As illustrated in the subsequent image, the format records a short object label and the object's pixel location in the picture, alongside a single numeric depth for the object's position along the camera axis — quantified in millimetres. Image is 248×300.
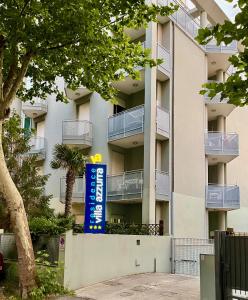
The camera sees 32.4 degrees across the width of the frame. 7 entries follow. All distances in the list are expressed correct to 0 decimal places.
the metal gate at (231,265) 9750
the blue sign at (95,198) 16688
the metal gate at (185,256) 19156
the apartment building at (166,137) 22562
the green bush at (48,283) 12578
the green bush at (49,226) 15009
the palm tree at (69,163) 21203
